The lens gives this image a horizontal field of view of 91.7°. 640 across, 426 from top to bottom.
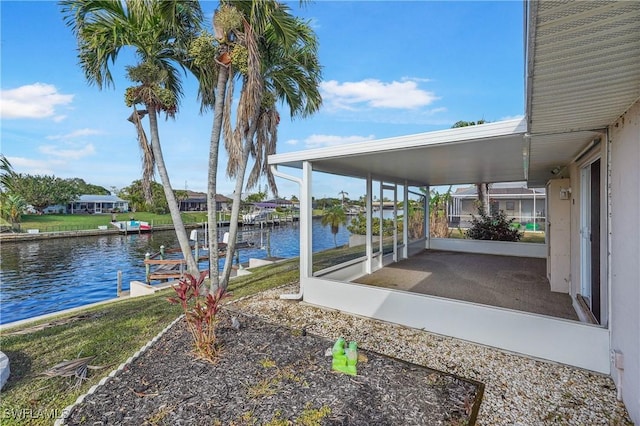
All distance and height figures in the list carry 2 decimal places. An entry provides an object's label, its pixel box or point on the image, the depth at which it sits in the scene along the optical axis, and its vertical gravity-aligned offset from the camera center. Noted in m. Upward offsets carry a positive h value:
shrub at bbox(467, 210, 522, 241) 10.91 -0.66
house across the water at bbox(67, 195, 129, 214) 46.69 +1.23
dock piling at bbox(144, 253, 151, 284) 10.15 -1.89
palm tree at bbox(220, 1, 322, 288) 5.26 +2.62
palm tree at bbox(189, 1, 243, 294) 5.26 +2.67
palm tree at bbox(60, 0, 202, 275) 5.16 +3.04
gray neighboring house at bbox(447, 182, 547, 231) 21.97 +0.83
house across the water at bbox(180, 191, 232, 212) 57.77 +2.05
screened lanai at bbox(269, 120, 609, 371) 3.52 -1.02
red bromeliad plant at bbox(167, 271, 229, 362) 3.44 -1.25
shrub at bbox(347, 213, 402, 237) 8.41 -0.39
